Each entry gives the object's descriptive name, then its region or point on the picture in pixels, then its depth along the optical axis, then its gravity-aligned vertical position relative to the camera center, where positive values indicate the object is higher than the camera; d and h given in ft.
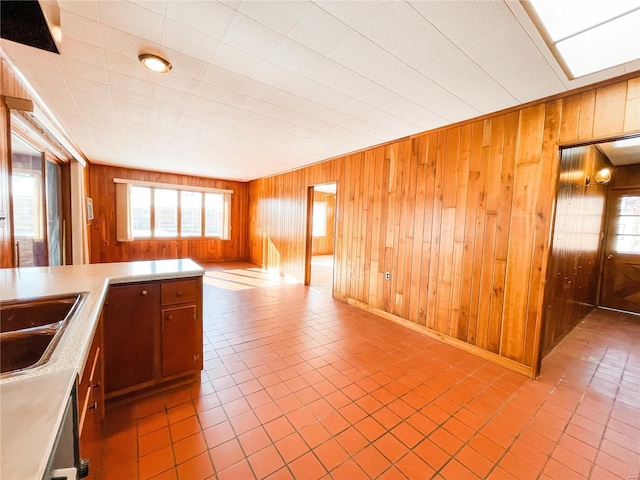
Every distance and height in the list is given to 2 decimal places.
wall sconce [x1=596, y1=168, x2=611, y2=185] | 12.30 +2.81
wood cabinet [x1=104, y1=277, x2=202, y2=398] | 6.05 -2.82
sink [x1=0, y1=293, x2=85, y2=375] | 3.59 -1.71
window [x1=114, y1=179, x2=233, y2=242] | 21.25 +0.74
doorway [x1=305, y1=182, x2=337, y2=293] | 28.58 -0.49
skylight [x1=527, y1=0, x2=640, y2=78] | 4.48 +3.88
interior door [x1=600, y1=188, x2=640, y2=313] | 14.30 -0.97
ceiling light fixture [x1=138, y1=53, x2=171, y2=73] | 6.25 +3.82
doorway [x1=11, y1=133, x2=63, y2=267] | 7.64 +0.30
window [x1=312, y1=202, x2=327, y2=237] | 33.32 +0.77
